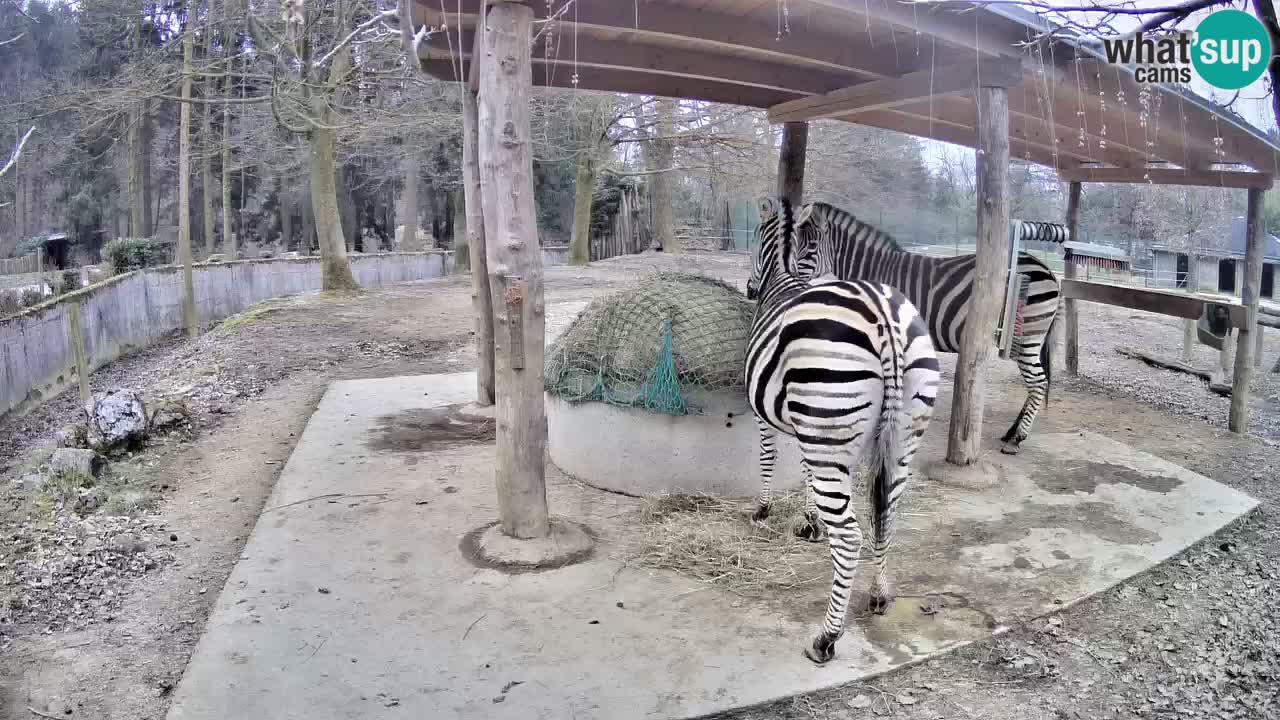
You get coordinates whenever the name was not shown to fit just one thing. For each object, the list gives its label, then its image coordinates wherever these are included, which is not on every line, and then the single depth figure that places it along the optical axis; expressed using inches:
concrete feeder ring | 217.6
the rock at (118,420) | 267.7
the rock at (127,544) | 192.9
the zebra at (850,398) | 139.4
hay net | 217.5
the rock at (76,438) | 264.1
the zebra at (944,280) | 266.4
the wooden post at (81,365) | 327.0
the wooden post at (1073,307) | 400.2
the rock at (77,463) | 237.6
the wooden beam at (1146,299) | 313.3
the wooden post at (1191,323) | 430.6
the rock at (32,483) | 234.8
